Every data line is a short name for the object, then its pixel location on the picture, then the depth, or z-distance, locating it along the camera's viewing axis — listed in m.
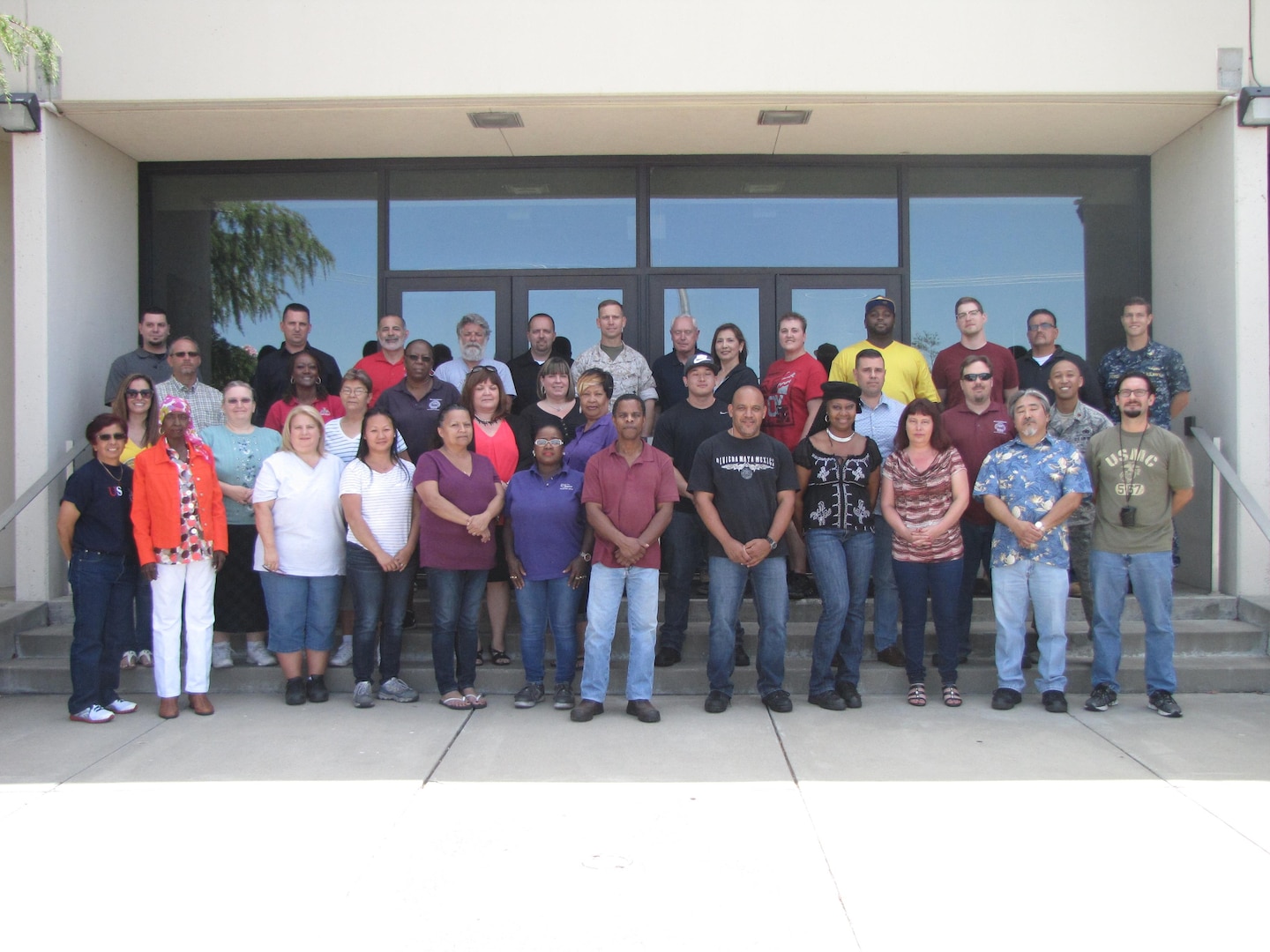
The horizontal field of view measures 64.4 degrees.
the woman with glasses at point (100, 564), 5.51
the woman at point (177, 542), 5.54
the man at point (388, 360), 7.39
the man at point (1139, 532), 5.59
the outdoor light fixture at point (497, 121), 7.51
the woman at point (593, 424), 6.08
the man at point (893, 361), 6.93
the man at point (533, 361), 7.37
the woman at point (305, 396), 6.44
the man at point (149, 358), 7.16
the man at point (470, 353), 7.28
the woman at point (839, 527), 5.67
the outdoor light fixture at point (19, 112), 7.13
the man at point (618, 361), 7.00
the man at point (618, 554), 5.48
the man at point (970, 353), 7.09
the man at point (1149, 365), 6.93
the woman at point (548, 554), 5.64
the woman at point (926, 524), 5.66
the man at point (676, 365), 7.06
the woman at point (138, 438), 6.00
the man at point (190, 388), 6.79
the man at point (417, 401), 6.53
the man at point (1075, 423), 6.08
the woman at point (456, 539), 5.64
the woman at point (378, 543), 5.74
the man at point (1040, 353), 7.16
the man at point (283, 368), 7.42
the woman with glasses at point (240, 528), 6.17
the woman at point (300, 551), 5.79
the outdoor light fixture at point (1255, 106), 7.05
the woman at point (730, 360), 6.53
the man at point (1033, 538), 5.58
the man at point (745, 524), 5.49
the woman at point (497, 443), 6.12
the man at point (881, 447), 6.08
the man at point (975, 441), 6.04
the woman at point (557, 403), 6.27
